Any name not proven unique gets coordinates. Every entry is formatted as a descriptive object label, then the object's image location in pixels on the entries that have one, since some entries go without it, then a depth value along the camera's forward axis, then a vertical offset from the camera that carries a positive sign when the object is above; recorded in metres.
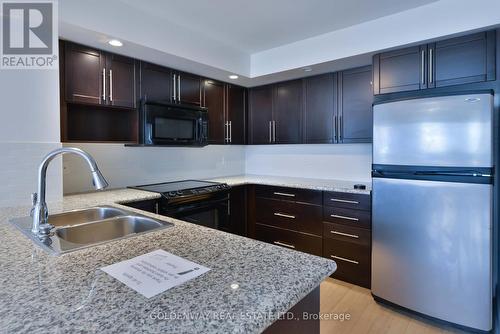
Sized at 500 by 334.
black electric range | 2.49 -0.38
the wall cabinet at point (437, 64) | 1.97 +0.77
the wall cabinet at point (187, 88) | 2.89 +0.82
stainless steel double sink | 1.39 -0.34
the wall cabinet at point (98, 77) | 2.17 +0.73
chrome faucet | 1.17 -0.13
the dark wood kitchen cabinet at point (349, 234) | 2.51 -0.69
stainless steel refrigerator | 1.82 -0.32
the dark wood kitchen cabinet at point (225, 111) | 3.29 +0.66
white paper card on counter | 0.74 -0.33
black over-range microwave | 2.60 +0.40
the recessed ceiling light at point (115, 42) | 2.17 +0.97
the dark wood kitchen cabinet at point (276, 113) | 3.32 +0.63
